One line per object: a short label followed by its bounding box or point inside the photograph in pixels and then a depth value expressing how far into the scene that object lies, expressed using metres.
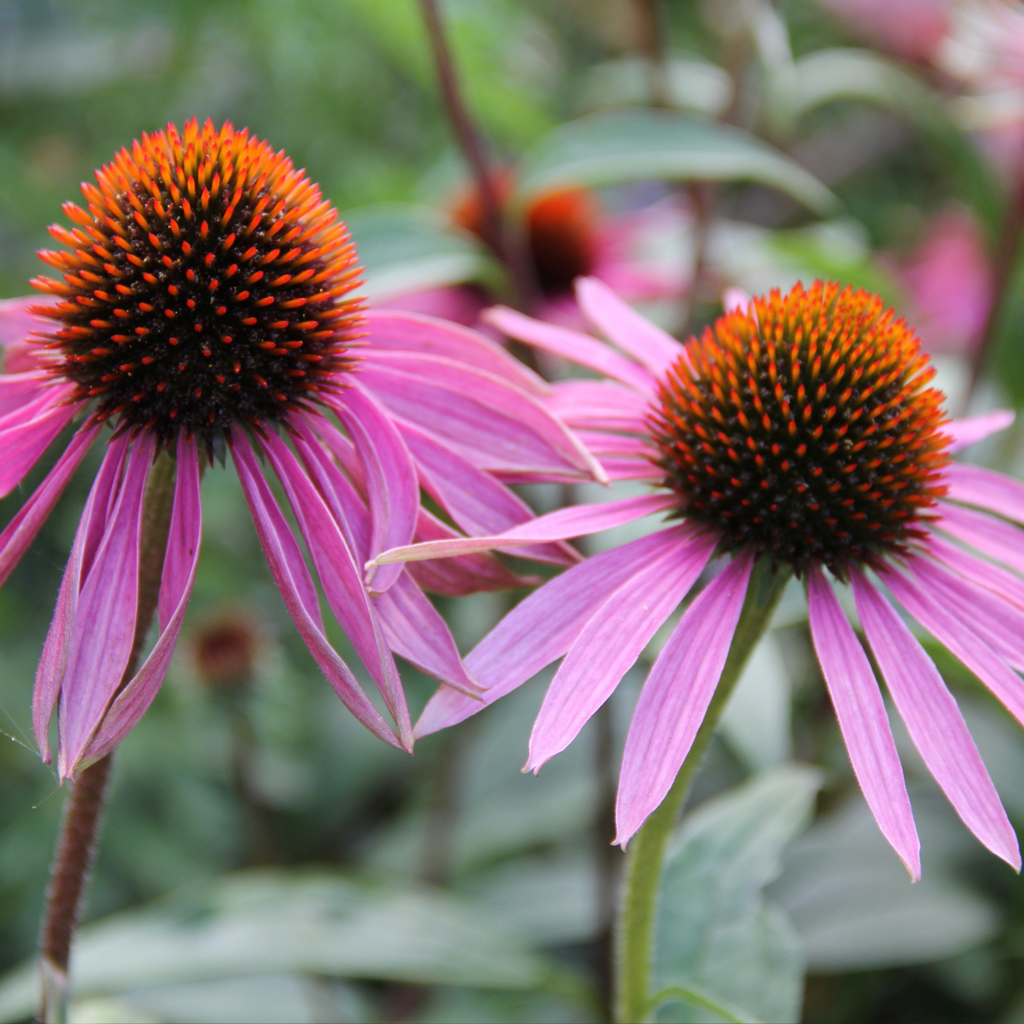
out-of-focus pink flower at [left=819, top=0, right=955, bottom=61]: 0.82
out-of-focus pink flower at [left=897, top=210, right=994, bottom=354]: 0.68
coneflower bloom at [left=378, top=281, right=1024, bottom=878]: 0.28
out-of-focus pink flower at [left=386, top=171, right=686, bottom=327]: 0.46
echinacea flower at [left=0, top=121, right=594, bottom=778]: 0.28
